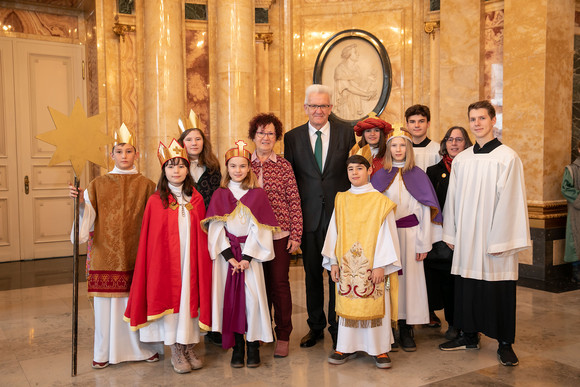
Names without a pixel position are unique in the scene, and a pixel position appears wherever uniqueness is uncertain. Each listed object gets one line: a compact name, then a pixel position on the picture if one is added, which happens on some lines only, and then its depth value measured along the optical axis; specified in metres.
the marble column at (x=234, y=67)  7.64
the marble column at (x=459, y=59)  7.53
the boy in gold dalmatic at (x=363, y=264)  3.94
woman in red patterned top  4.24
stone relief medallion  8.55
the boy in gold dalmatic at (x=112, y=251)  4.05
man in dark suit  4.48
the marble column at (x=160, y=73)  7.50
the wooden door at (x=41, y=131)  8.45
